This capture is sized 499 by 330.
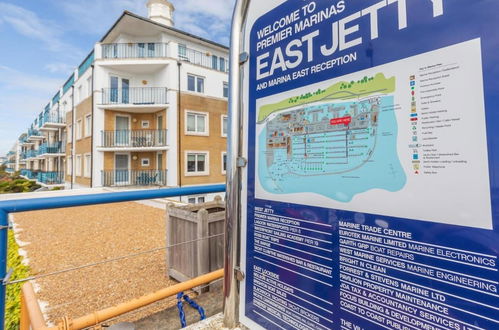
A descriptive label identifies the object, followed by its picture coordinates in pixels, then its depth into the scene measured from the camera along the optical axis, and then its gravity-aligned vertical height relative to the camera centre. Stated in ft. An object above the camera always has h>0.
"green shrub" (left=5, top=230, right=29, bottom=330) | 9.45 -4.75
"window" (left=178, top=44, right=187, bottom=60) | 52.34 +23.61
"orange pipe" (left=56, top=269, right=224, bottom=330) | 4.63 -2.50
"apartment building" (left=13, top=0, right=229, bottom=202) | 49.39 +12.49
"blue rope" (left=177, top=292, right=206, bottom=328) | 6.78 -3.48
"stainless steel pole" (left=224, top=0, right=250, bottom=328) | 4.71 -0.13
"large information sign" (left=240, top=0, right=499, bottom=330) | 2.47 +0.09
